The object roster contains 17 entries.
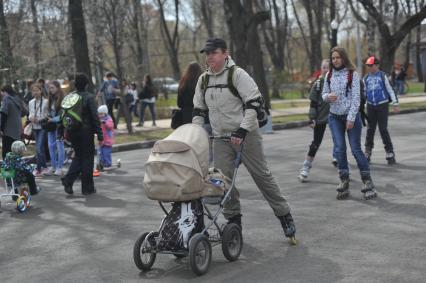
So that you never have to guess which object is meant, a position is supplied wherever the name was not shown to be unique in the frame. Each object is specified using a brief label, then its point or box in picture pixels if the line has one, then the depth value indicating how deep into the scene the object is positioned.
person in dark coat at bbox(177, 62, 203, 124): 10.81
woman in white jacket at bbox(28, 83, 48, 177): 12.91
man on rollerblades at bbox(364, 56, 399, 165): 11.69
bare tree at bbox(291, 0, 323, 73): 46.22
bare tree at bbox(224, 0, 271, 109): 24.06
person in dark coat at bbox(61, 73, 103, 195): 10.47
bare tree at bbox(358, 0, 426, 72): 29.97
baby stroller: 5.81
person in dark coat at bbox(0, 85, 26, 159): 12.19
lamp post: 29.49
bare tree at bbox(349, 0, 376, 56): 42.85
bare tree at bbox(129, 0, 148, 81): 30.22
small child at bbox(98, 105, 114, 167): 13.31
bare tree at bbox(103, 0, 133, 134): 19.71
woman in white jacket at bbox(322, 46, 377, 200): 8.66
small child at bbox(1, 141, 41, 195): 9.70
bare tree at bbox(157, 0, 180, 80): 51.12
